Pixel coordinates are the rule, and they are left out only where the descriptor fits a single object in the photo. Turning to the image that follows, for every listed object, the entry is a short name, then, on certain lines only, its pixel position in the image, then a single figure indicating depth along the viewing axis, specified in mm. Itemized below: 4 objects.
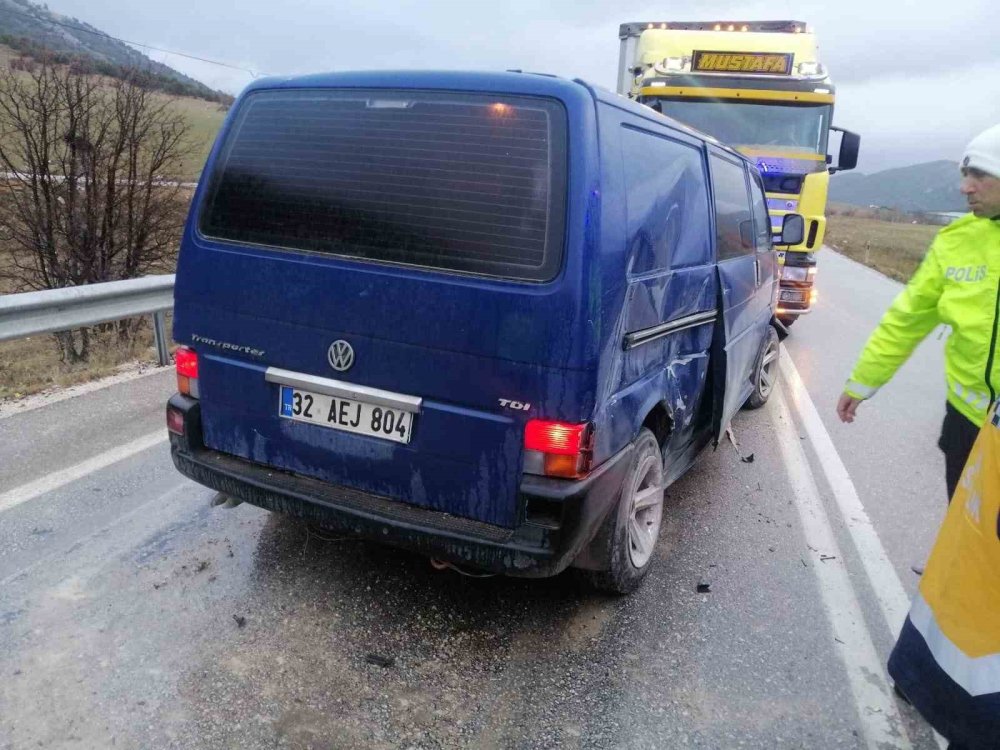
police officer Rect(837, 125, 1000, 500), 2316
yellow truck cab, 8953
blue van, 2488
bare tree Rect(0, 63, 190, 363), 11180
